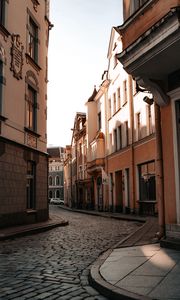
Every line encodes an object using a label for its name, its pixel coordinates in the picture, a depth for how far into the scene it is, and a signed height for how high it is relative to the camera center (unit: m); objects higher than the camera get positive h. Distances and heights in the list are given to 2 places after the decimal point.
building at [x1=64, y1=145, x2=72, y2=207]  68.75 +4.07
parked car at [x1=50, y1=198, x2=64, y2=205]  85.38 -0.63
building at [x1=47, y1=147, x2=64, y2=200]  98.38 +5.22
